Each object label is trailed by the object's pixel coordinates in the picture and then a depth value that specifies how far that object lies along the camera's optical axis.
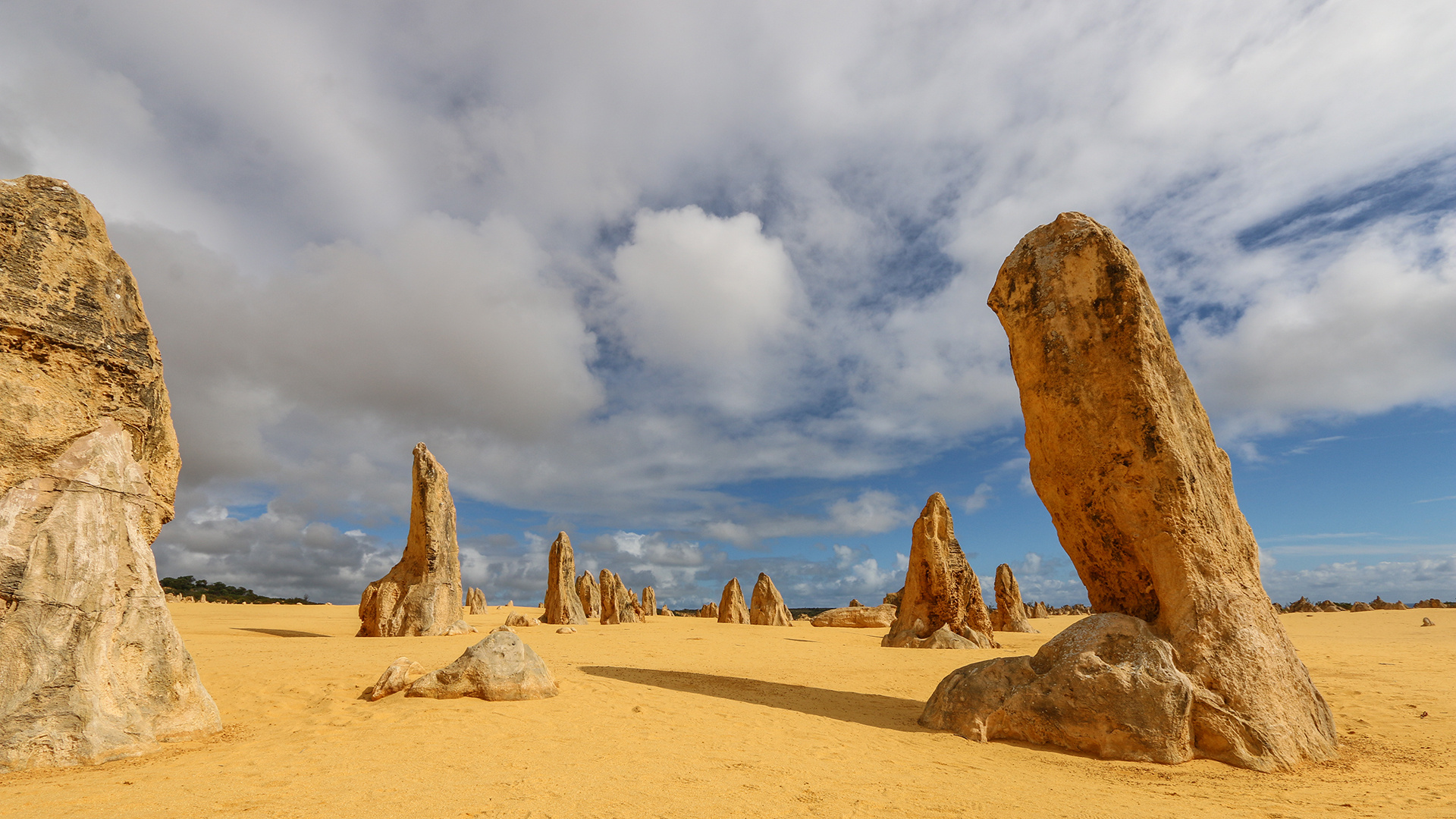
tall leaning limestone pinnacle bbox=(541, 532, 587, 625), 29.32
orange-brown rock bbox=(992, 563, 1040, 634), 25.62
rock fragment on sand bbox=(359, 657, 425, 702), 8.27
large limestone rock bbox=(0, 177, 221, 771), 5.52
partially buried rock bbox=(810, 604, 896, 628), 28.20
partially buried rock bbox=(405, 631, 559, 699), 8.09
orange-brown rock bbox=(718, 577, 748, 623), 33.16
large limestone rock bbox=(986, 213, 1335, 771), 6.76
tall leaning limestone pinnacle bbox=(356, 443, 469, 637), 18.45
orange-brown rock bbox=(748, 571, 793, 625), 31.30
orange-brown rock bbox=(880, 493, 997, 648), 17.64
